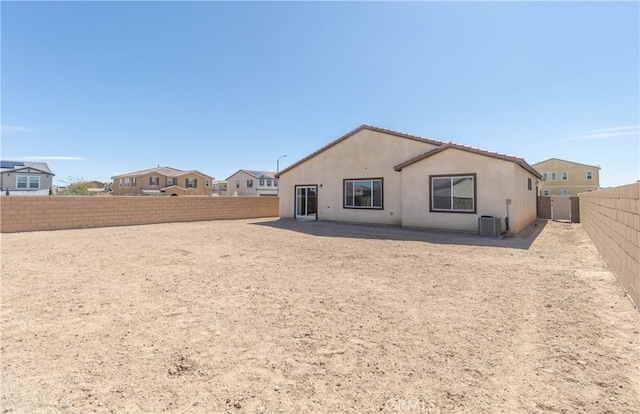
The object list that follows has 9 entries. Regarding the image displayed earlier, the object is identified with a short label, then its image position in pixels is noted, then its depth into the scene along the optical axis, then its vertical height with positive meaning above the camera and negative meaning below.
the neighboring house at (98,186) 56.23 +6.47
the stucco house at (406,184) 12.12 +1.23
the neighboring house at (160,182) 50.00 +4.87
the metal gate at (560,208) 19.84 -0.03
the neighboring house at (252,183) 58.69 +5.23
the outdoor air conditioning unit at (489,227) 11.37 -0.74
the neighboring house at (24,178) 36.31 +4.10
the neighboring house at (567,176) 45.34 +4.94
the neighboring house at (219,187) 75.21 +5.92
